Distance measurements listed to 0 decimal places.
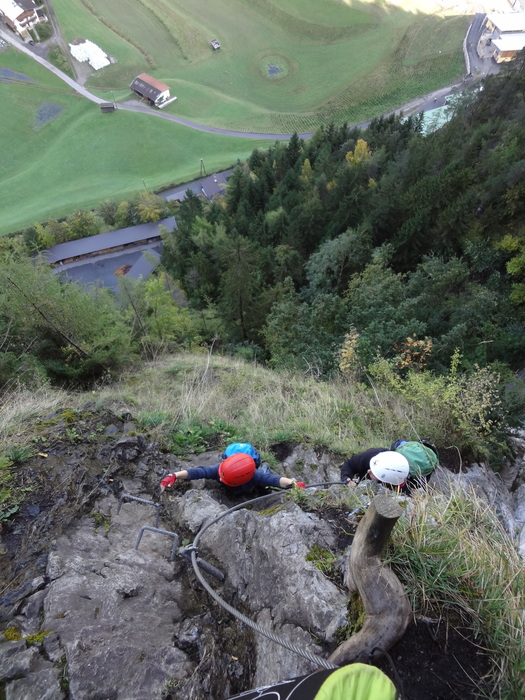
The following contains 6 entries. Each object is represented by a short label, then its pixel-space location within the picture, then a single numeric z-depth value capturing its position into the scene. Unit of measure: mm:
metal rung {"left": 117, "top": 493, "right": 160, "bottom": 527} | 4309
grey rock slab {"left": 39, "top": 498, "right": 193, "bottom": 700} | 2588
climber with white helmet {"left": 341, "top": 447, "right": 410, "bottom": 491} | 3994
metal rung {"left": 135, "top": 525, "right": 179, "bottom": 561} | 3653
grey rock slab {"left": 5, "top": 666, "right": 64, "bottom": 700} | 2424
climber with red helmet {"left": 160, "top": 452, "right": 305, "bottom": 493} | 4520
